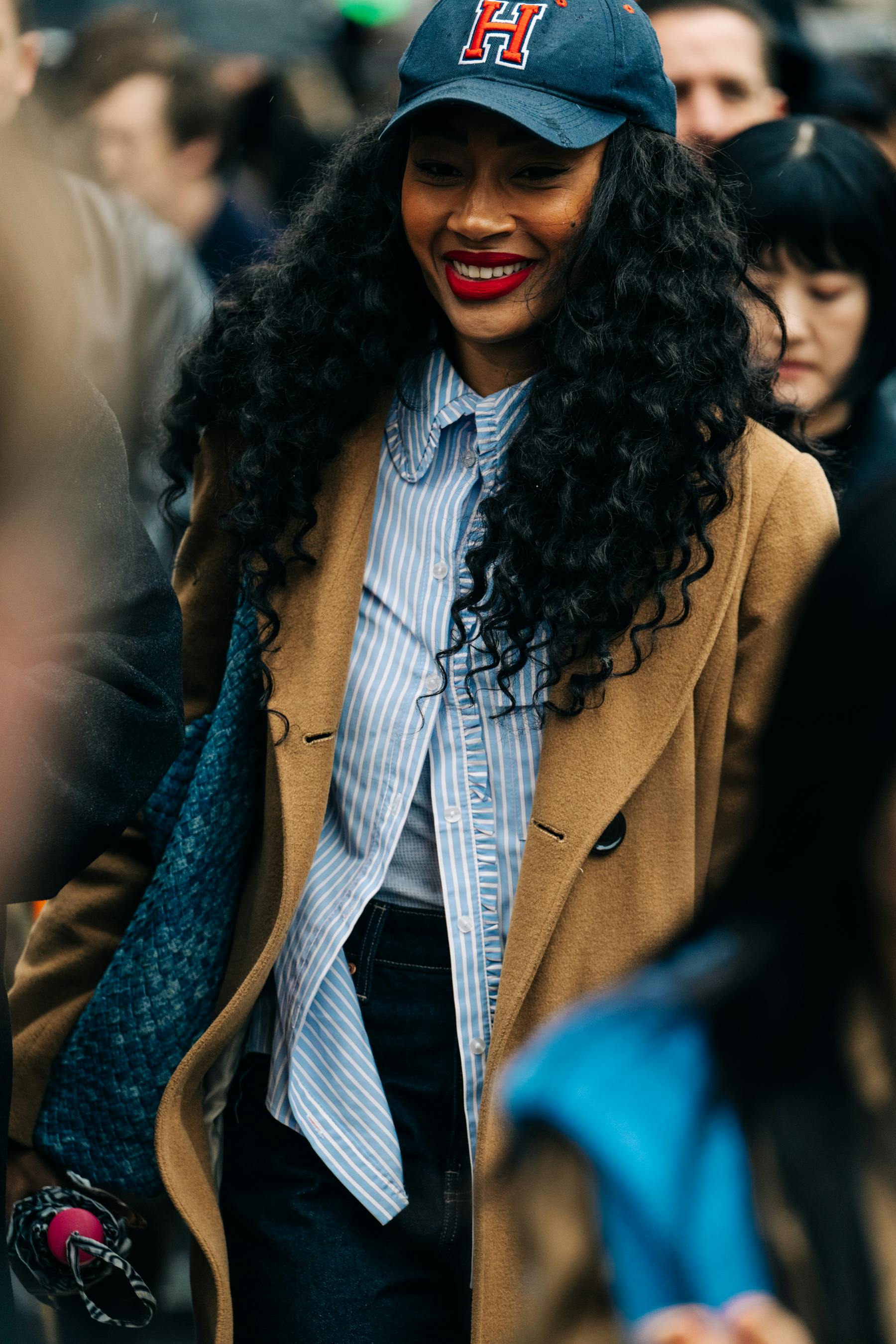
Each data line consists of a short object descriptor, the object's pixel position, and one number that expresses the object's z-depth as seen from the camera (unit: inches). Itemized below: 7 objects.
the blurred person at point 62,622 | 136.9
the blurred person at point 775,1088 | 77.7
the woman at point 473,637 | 153.5
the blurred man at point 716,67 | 262.5
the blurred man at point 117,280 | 286.8
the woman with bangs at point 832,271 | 214.4
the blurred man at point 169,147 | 356.2
